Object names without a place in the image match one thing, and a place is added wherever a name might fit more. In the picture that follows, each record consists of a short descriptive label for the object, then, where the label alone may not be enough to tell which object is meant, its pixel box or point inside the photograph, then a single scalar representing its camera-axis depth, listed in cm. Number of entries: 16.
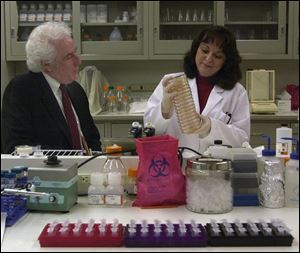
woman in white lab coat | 151
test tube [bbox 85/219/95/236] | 93
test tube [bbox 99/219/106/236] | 93
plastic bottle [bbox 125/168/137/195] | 134
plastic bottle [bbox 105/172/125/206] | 124
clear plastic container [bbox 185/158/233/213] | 117
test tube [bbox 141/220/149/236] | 93
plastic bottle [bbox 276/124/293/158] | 134
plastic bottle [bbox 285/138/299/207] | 120
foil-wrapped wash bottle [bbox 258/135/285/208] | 123
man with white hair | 158
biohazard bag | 122
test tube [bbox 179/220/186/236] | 93
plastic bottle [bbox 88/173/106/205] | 125
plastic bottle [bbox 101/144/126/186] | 134
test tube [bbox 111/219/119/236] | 94
